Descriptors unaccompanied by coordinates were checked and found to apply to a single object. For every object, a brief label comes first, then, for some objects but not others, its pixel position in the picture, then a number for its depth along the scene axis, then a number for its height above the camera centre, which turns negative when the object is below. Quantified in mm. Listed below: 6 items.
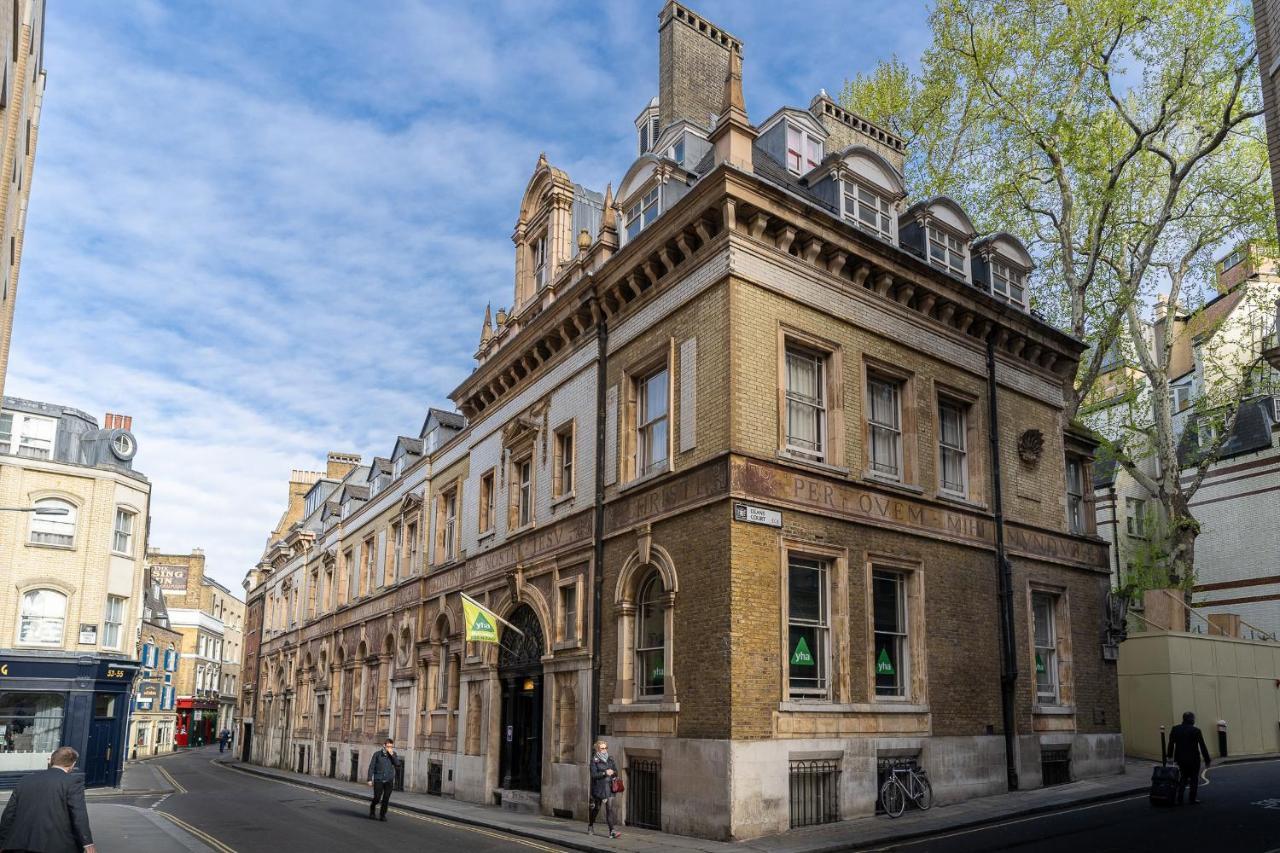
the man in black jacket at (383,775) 21062 -2887
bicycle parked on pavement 16812 -2443
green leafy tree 27266 +14301
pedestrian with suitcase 16875 -1729
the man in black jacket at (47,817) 8406 -1542
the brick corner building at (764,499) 16391 +2779
